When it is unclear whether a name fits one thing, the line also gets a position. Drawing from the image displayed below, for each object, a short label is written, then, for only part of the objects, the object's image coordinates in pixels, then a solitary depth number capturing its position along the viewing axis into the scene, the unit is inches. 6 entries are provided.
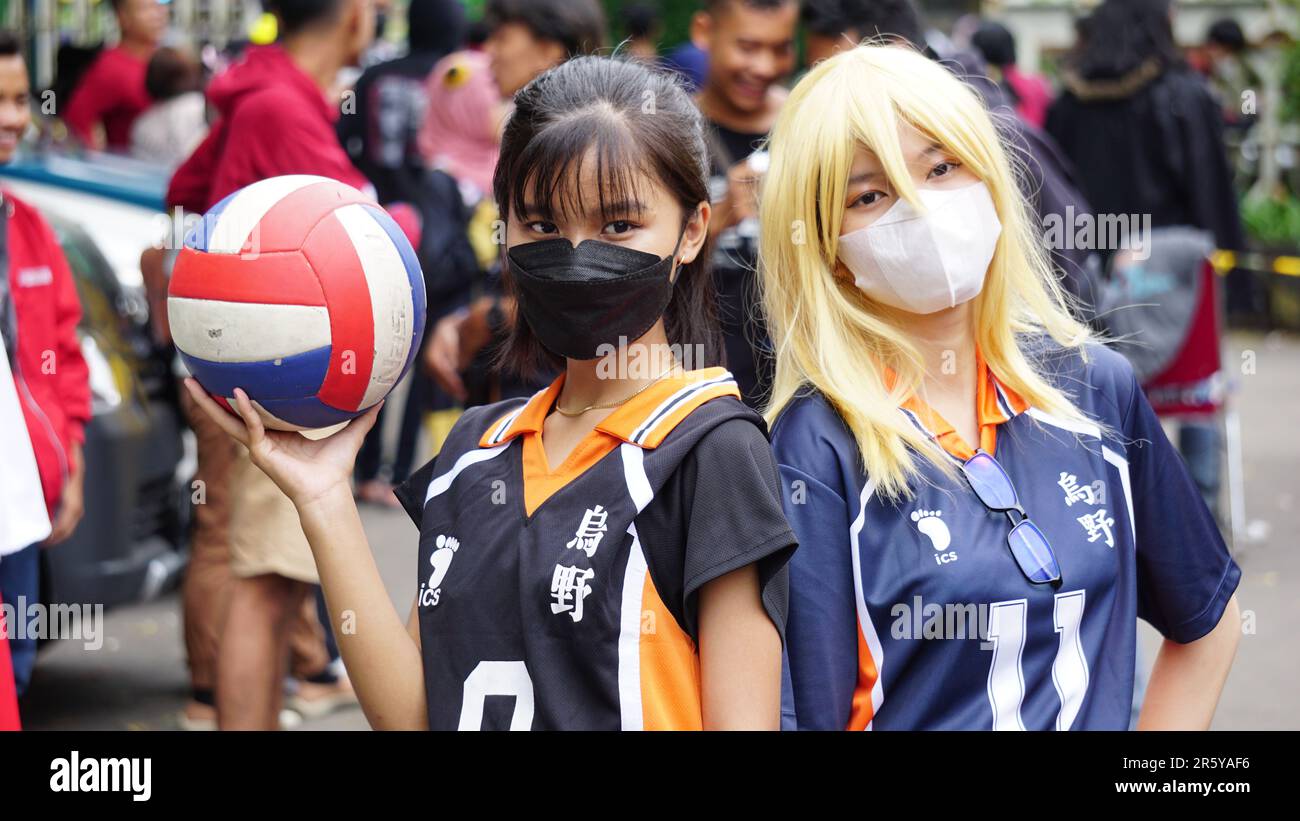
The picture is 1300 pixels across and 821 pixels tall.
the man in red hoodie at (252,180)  182.2
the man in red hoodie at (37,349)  175.5
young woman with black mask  89.7
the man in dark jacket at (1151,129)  295.3
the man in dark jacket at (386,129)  315.6
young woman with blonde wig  99.2
